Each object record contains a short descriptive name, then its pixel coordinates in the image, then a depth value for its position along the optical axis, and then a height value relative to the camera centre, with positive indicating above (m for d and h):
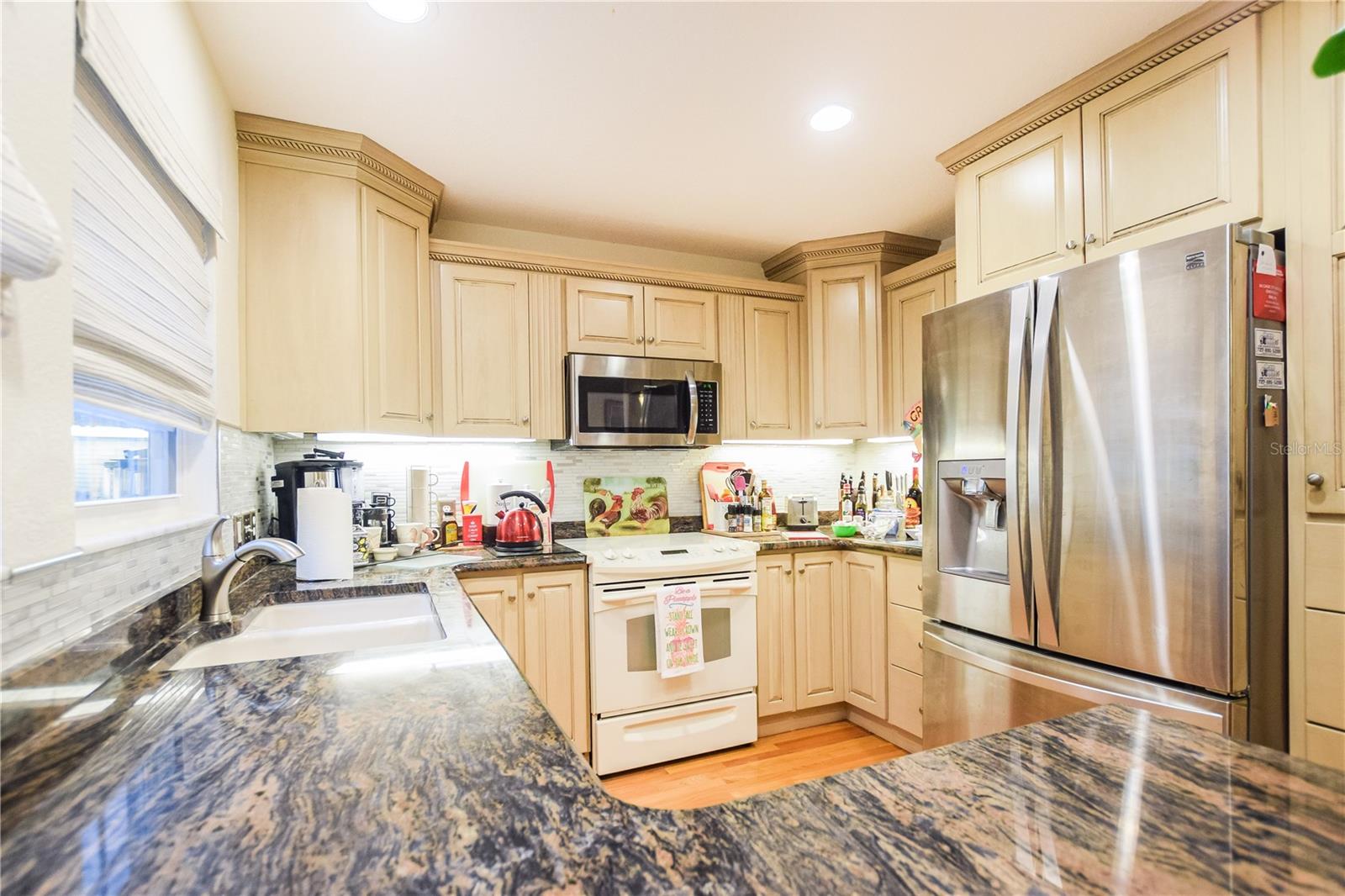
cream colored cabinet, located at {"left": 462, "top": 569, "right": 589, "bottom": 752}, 2.36 -0.76
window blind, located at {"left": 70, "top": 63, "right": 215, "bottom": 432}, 0.99 +0.35
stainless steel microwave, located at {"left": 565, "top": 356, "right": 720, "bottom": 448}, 2.87 +0.22
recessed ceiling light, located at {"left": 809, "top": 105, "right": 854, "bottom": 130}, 2.05 +1.16
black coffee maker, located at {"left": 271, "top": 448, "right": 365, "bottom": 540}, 2.03 -0.11
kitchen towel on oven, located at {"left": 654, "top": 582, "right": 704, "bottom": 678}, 2.54 -0.81
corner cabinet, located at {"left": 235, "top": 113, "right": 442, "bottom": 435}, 2.05 +0.63
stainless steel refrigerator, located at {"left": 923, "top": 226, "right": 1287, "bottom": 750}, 1.44 -0.14
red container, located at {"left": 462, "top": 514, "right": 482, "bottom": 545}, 2.78 -0.39
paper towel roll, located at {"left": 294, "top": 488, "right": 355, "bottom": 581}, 1.85 -0.27
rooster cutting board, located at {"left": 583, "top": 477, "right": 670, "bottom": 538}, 3.19 -0.34
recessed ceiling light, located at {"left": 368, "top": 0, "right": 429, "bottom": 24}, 1.53 +1.17
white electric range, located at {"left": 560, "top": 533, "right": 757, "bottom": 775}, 2.48 -0.94
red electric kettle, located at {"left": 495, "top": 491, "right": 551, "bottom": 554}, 2.59 -0.37
